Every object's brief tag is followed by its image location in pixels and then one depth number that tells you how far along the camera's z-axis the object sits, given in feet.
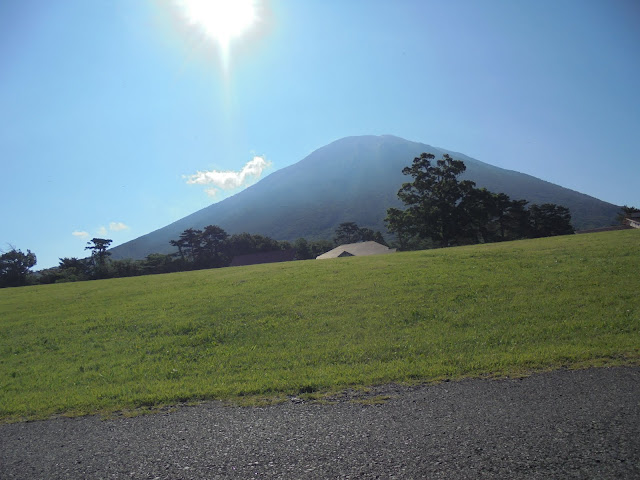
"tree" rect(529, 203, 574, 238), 244.63
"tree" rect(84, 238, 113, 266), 271.90
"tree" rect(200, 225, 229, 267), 288.51
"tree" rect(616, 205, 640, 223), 276.21
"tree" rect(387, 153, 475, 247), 176.45
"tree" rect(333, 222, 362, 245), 417.20
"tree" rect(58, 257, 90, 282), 207.47
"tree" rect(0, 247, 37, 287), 183.72
